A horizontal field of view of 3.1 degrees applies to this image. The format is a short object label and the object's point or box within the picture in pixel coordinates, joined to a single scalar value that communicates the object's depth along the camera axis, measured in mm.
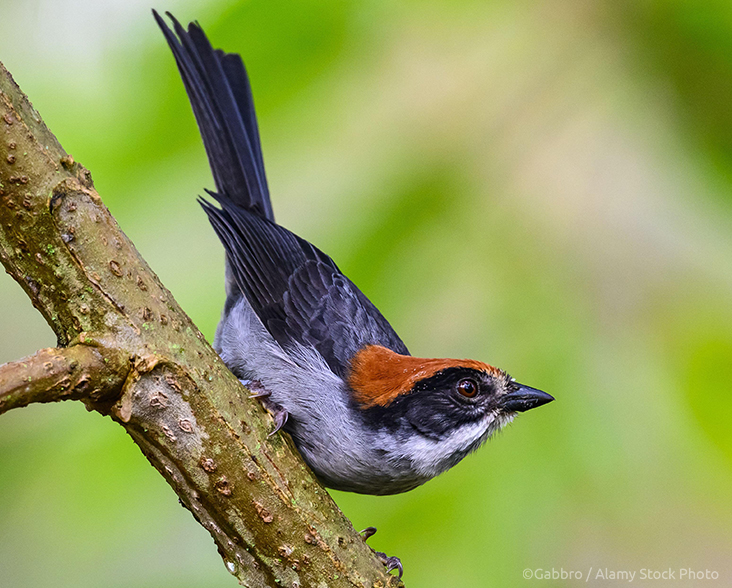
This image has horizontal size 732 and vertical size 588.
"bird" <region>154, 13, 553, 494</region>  3751
